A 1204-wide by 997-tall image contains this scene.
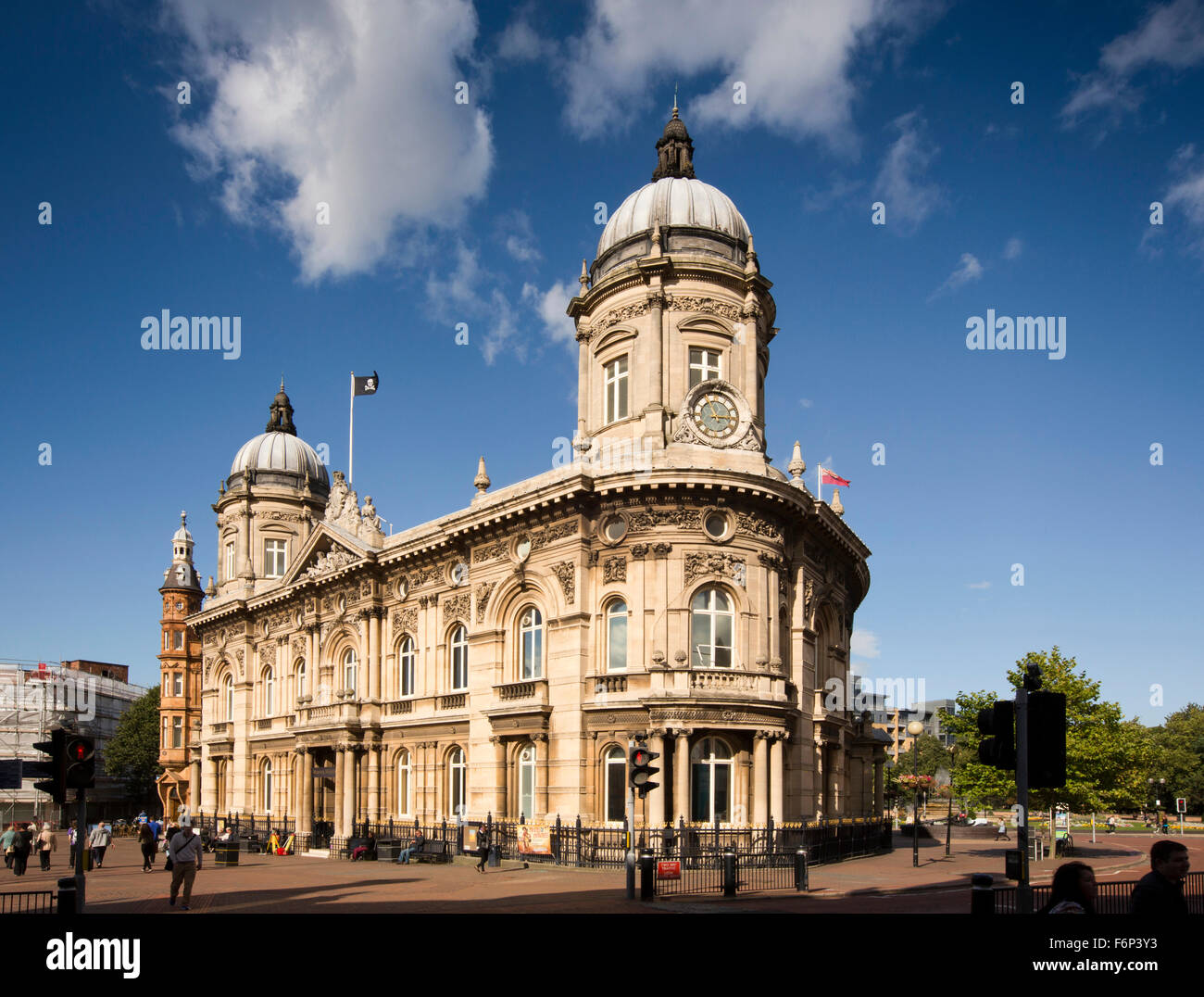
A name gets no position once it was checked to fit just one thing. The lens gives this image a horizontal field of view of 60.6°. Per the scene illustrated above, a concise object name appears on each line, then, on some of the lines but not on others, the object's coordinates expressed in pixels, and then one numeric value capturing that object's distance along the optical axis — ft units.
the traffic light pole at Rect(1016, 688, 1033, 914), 36.91
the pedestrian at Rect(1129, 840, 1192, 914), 28.66
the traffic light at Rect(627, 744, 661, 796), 73.41
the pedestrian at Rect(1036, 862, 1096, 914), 28.50
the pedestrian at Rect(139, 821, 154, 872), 113.60
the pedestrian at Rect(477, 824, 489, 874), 100.48
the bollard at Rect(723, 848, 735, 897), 75.10
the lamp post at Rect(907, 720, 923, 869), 112.78
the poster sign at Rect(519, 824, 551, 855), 102.68
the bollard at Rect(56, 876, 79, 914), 50.16
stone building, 103.60
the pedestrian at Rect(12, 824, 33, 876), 102.73
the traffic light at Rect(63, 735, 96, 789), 53.42
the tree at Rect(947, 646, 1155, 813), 129.90
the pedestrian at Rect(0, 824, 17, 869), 104.75
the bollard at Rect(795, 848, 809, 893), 78.84
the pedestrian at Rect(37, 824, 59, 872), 110.93
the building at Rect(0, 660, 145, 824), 280.72
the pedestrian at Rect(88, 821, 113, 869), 118.52
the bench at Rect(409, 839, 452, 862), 113.19
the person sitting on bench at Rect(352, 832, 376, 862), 122.01
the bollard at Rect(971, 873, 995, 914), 43.83
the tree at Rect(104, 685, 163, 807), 278.05
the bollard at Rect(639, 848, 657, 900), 71.92
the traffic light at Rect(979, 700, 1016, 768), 38.81
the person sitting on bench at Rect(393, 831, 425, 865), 115.03
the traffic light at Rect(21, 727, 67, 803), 53.06
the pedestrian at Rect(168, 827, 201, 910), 69.67
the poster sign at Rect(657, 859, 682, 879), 77.51
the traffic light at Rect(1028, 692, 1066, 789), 38.17
